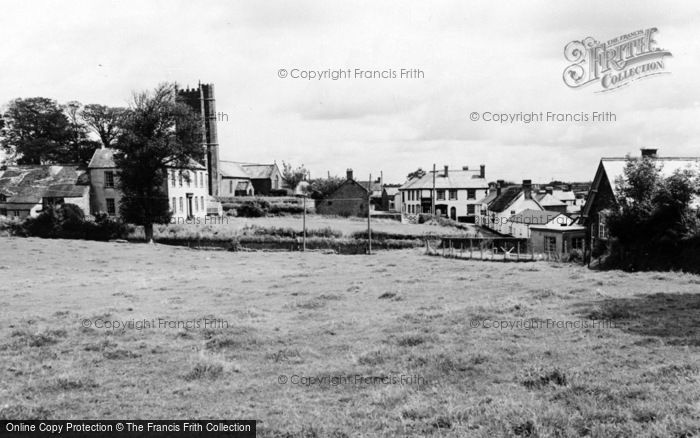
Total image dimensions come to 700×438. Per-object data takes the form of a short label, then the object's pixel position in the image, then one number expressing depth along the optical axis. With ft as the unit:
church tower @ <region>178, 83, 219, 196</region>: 289.33
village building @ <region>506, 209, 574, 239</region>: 179.65
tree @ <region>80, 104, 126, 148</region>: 319.47
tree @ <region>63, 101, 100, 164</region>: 311.88
